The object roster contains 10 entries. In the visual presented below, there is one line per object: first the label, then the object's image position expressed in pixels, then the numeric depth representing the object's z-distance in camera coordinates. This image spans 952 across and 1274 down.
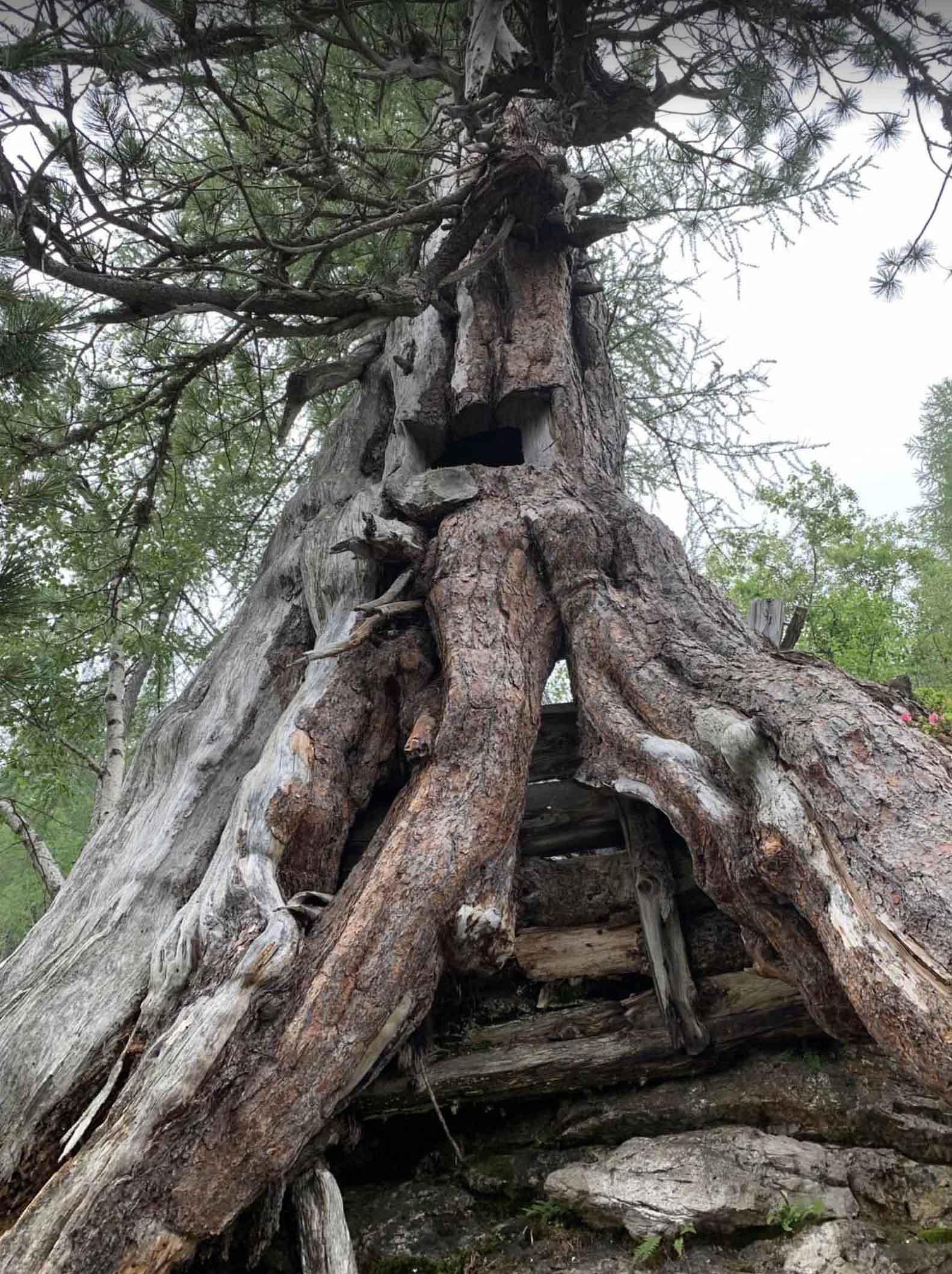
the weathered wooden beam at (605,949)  3.82
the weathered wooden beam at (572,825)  4.39
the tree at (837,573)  11.07
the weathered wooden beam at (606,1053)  3.55
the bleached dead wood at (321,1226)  2.53
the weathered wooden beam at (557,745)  4.52
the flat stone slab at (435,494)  4.45
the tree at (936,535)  13.56
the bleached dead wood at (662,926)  3.53
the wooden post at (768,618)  4.54
